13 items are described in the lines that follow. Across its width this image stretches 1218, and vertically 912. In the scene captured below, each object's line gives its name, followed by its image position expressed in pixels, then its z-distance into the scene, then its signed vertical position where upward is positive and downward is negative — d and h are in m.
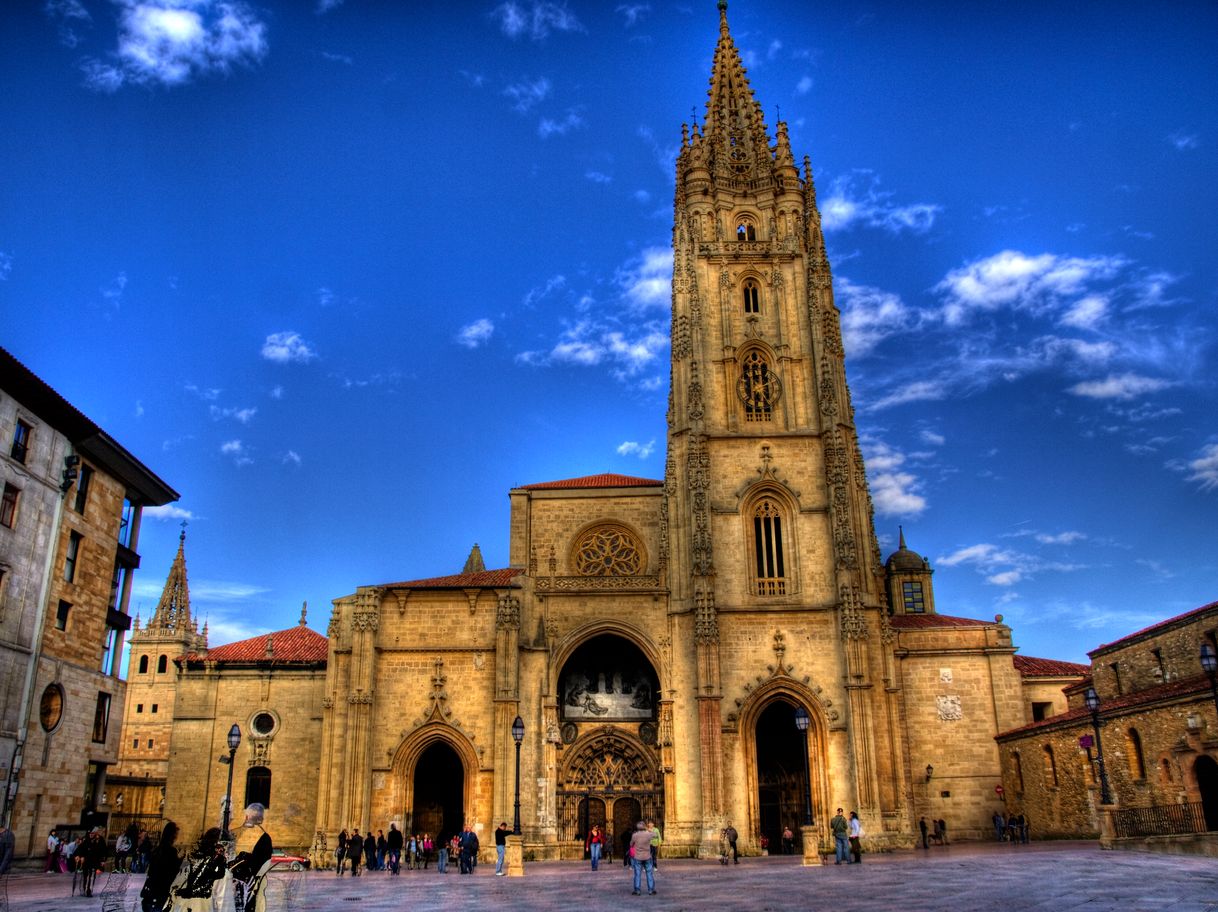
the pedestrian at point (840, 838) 24.80 -1.63
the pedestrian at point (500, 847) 24.61 -1.72
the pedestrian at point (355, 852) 26.69 -1.92
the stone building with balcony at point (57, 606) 25.66 +4.97
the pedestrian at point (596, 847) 25.78 -1.82
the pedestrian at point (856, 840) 25.05 -1.72
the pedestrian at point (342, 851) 27.71 -2.02
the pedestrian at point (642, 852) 17.00 -1.30
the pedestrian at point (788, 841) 31.08 -2.17
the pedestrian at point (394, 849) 26.94 -1.88
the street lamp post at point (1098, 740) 23.78 +0.65
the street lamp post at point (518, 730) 24.81 +1.13
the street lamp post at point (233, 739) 22.56 +0.94
